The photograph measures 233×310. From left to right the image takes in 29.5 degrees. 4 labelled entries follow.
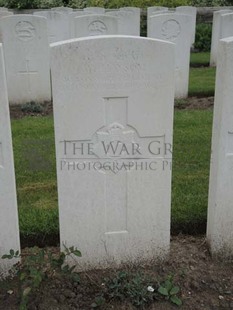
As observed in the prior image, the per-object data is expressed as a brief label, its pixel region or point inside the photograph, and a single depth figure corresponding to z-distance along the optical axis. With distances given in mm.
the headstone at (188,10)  11809
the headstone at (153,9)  12066
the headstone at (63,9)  12734
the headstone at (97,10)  12141
